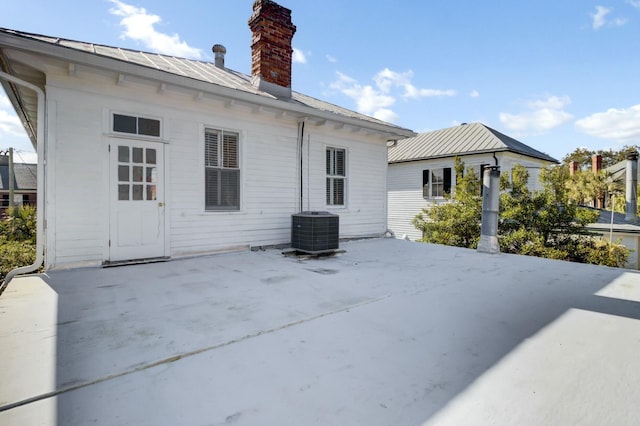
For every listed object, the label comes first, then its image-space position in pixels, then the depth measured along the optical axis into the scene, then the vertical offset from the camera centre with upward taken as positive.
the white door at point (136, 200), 4.70 +0.12
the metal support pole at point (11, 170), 14.03 +1.87
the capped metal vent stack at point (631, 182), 11.65 +1.12
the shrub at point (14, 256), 5.18 -0.85
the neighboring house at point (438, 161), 11.97 +2.01
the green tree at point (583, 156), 37.47 +6.64
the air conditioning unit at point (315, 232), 5.68 -0.43
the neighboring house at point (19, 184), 23.69 +1.90
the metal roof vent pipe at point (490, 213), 6.23 -0.06
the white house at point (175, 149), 4.29 +1.05
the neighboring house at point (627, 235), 9.57 -0.77
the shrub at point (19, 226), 7.74 -0.47
